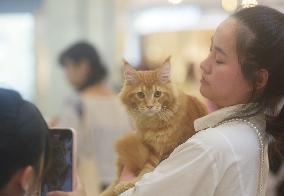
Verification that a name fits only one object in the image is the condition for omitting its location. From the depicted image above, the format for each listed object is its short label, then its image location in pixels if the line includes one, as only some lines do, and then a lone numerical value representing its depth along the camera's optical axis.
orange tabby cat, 2.00
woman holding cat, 1.92
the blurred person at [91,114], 2.59
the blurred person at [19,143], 1.82
